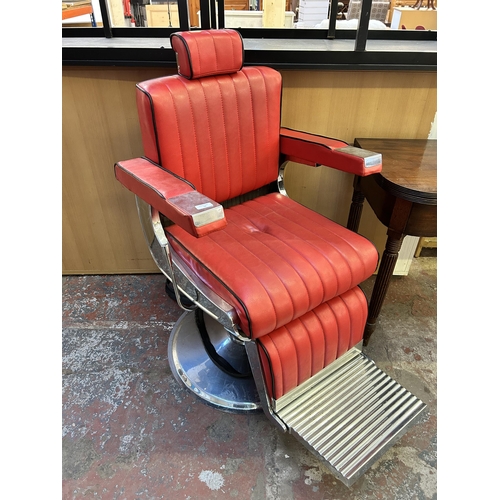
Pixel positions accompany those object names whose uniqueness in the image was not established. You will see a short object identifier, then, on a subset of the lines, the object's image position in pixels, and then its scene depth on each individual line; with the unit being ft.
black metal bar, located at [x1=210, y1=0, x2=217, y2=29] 5.42
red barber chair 3.86
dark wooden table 4.42
